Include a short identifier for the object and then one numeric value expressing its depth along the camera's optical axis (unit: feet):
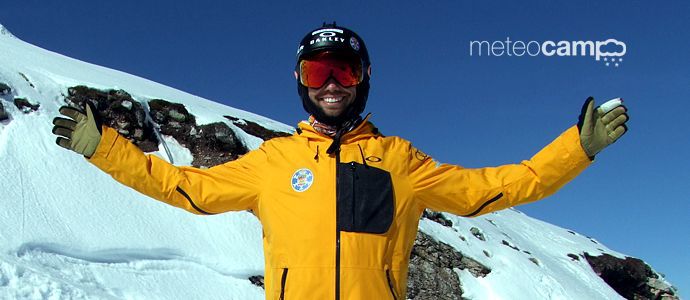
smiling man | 10.37
